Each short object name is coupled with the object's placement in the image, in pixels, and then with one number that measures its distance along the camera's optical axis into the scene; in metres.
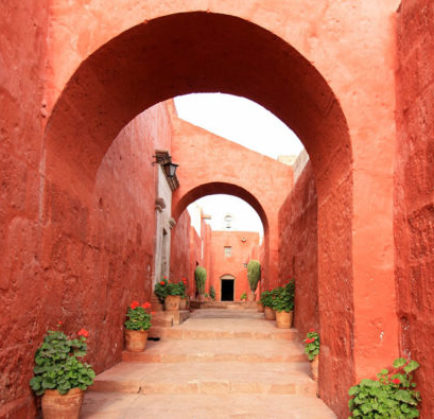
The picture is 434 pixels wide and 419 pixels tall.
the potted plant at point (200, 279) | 22.03
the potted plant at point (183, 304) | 11.34
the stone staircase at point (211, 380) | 4.07
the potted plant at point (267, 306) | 9.80
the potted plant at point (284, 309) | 8.23
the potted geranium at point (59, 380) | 3.36
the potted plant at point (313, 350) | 4.81
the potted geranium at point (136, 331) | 6.34
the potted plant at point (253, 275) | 23.12
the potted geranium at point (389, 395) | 2.94
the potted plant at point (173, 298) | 9.38
